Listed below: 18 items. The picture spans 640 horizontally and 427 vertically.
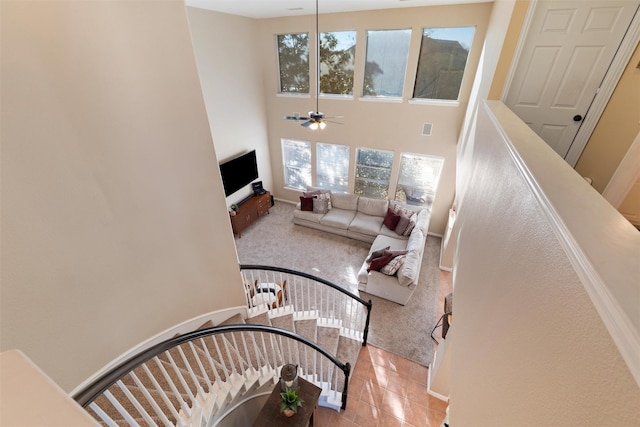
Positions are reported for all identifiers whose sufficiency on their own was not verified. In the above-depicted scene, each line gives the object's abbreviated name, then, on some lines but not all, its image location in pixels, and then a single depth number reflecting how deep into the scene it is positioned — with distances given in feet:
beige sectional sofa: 15.01
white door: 8.48
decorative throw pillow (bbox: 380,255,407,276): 14.87
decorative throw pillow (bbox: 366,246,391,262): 16.59
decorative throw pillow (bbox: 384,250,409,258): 15.64
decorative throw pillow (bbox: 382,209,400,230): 19.94
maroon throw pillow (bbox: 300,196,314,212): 22.06
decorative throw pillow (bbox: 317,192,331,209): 22.18
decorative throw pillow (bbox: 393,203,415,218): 19.70
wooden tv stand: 20.65
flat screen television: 19.49
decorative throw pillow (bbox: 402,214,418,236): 18.93
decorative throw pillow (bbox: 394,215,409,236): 19.22
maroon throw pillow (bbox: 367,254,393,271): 15.26
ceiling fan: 13.03
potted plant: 8.48
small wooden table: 8.59
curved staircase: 5.38
